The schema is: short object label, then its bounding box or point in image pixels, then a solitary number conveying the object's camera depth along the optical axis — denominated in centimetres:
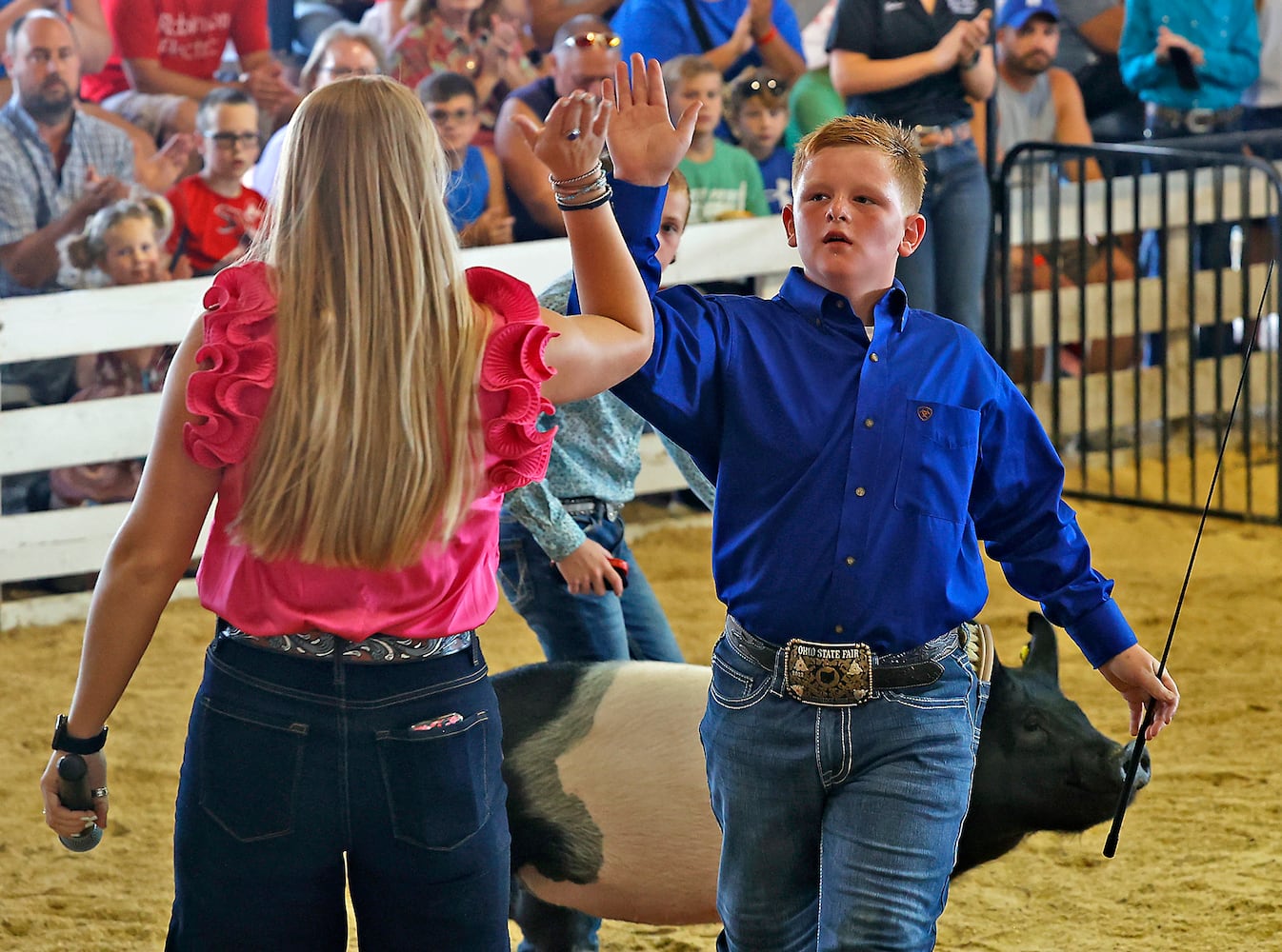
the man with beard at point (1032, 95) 1627
